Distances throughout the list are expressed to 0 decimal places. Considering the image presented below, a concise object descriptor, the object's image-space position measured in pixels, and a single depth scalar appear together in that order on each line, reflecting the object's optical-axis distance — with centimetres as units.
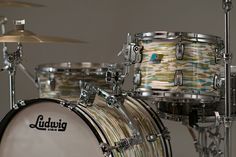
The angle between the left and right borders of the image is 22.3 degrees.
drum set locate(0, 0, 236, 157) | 206
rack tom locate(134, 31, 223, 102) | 209
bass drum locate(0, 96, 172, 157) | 203
